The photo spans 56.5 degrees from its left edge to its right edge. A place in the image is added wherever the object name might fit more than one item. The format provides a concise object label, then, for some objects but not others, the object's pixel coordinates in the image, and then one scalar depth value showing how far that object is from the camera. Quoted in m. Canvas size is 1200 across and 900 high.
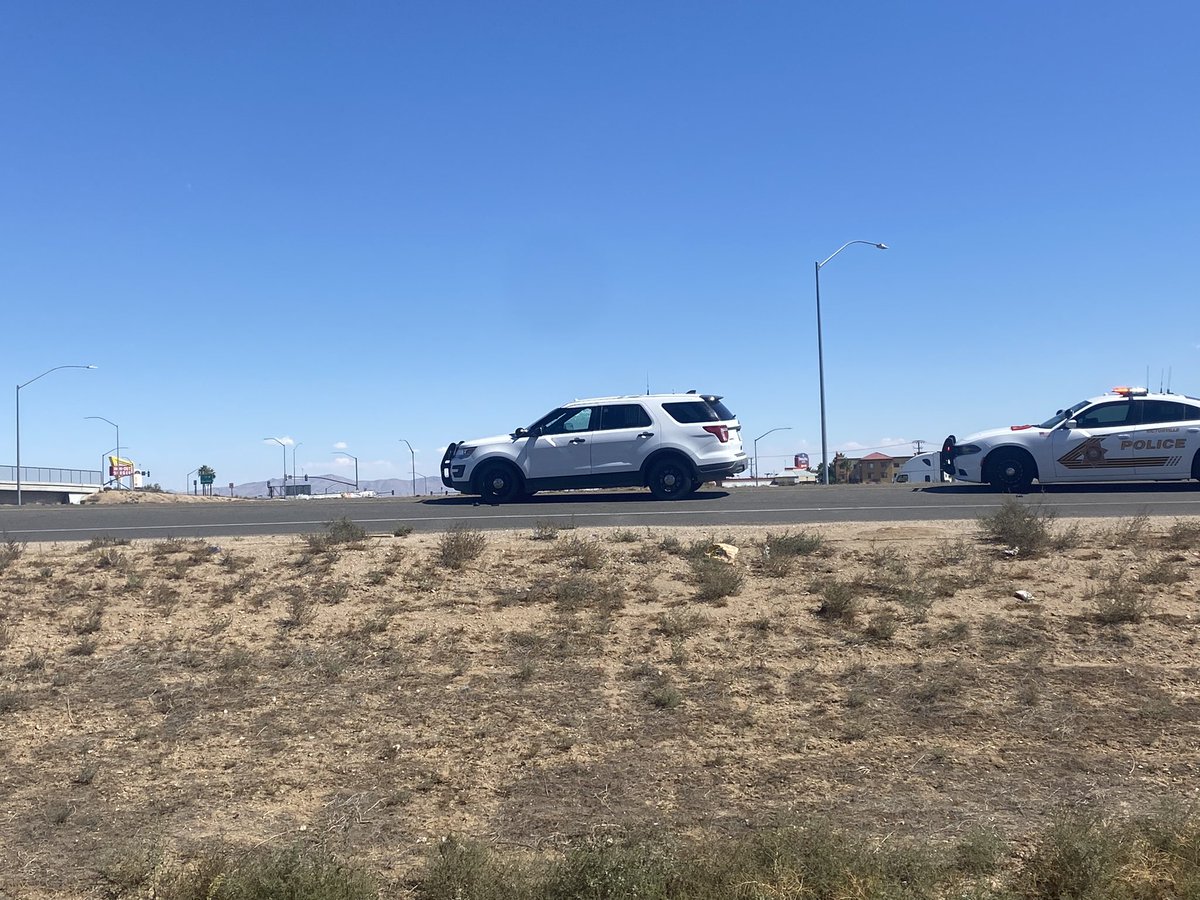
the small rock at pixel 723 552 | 12.59
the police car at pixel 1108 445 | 19.47
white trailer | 41.50
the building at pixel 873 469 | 52.56
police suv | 20.27
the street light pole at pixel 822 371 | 35.44
